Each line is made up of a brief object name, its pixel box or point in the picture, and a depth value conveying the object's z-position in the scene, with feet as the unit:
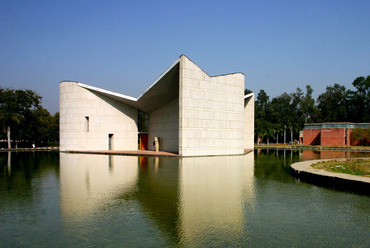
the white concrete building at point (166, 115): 86.33
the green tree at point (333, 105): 226.17
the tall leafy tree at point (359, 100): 217.97
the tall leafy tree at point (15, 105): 139.74
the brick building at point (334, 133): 172.35
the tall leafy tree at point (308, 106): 233.55
